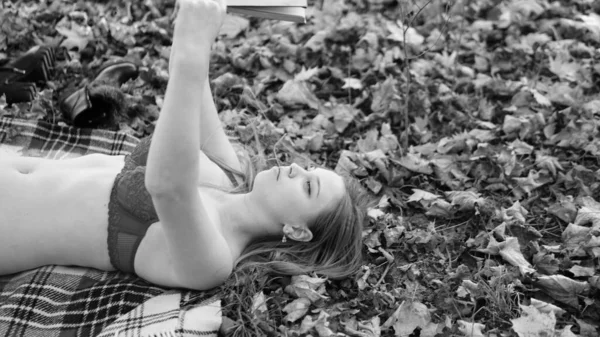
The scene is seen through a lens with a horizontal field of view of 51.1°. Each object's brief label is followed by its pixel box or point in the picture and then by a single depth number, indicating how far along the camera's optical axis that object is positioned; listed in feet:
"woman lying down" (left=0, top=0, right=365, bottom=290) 8.13
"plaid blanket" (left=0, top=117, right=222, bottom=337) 8.28
